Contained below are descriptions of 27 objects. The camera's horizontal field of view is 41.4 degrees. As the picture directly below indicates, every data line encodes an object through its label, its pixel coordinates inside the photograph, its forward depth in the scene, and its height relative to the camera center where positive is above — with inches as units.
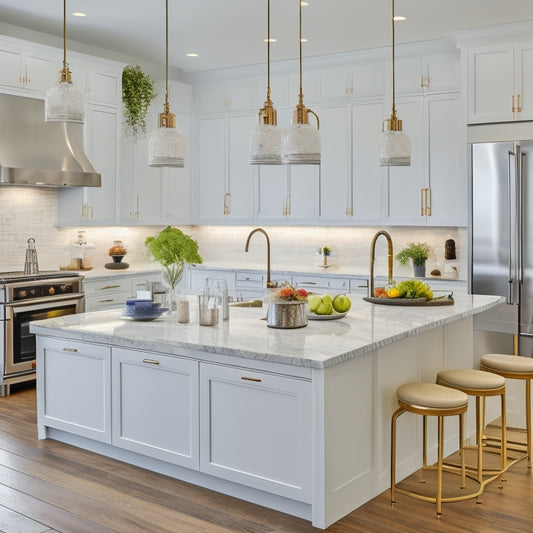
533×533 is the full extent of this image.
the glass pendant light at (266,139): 140.1 +20.0
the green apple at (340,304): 163.5 -15.1
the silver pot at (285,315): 149.6 -16.1
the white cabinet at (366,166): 275.9 +29.0
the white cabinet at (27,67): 234.5 +59.0
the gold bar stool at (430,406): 131.4 -31.3
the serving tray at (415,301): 176.1 -15.6
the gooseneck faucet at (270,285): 166.0 -10.8
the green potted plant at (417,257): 263.3 -6.7
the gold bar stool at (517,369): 159.3 -29.6
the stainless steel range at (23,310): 224.4 -23.4
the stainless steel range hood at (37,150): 231.5 +30.6
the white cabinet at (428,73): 259.6 +62.1
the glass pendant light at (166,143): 145.8 +19.8
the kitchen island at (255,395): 126.1 -31.2
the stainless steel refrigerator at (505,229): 225.5 +3.3
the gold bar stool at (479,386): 146.0 -30.7
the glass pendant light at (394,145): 159.8 +21.3
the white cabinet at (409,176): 266.4 +23.9
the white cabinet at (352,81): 275.6 +62.7
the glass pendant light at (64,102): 134.0 +26.1
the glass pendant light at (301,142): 136.2 +18.9
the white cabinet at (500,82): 234.5 +53.0
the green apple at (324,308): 161.3 -15.8
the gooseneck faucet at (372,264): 175.4 -6.5
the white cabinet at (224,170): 309.1 +30.9
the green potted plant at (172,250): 166.7 -2.6
